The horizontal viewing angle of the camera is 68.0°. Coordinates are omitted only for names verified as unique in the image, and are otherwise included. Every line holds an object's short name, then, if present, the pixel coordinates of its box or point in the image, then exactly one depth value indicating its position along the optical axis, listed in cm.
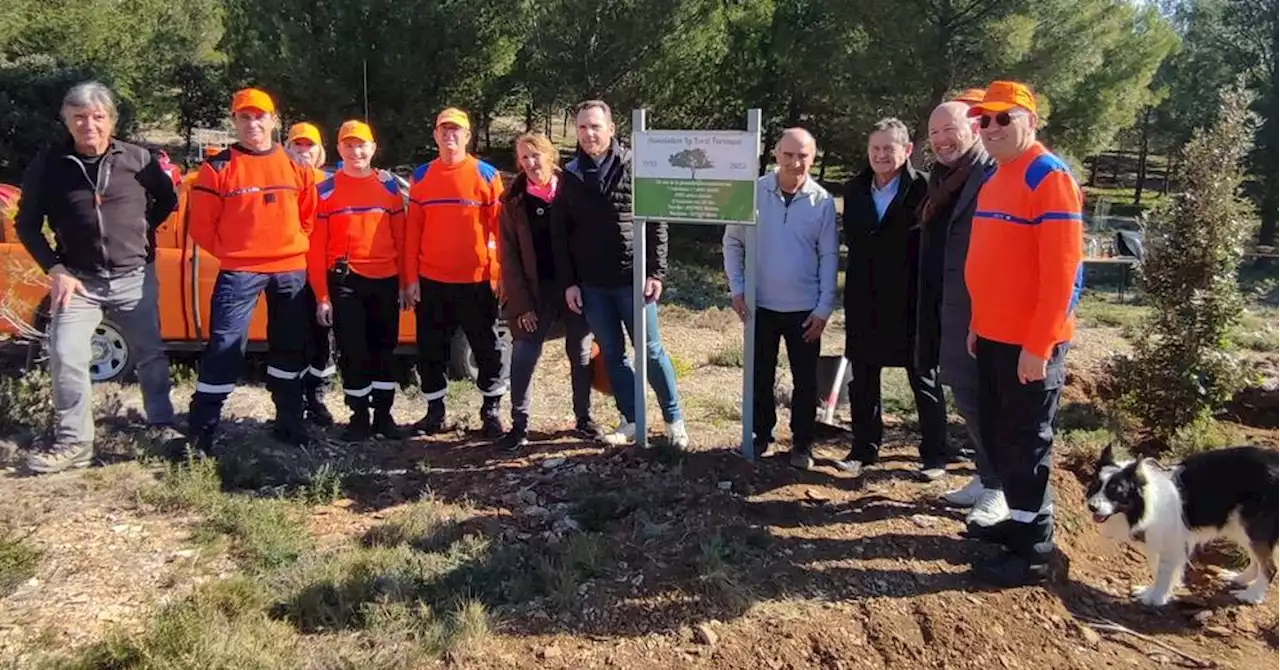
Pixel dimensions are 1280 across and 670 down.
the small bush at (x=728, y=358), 855
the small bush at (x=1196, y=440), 627
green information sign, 487
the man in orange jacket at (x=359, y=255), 525
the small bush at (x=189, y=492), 456
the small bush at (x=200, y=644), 316
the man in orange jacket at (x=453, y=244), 532
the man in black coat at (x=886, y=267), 473
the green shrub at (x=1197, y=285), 608
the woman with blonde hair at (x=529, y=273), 520
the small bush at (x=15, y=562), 376
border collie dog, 409
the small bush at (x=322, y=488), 480
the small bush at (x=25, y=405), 552
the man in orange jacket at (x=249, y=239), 496
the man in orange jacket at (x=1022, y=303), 361
